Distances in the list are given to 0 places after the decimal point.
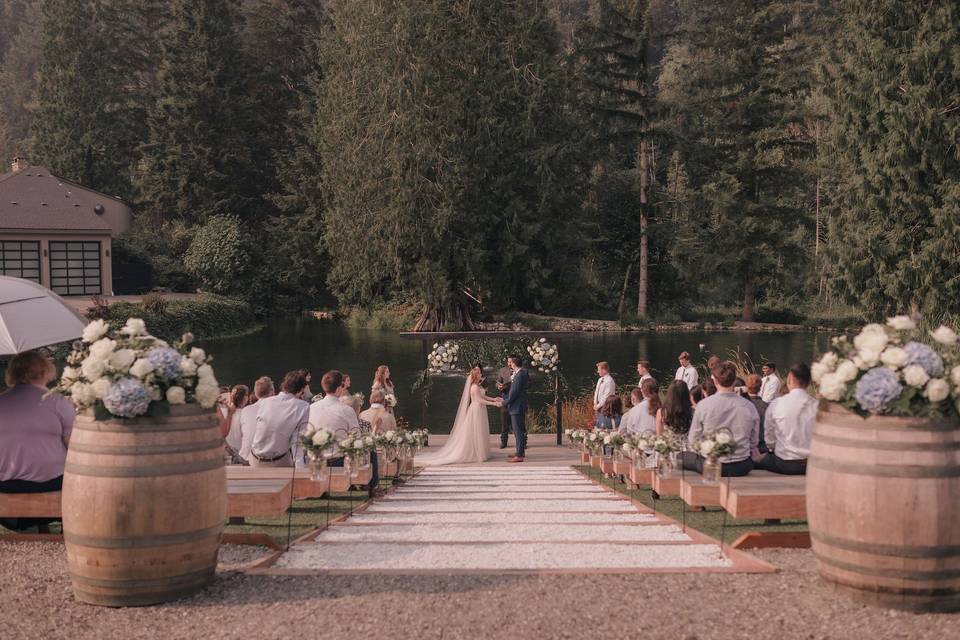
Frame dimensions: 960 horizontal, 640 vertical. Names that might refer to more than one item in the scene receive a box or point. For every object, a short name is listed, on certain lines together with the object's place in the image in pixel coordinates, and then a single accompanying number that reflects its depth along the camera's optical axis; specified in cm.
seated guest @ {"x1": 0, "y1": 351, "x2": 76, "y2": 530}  673
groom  1581
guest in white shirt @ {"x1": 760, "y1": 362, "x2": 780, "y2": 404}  1362
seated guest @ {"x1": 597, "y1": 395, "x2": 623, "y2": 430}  1412
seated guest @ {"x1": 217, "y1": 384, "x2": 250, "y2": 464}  1059
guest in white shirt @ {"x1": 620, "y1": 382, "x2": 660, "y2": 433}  1053
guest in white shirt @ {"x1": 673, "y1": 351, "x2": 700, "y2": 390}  1561
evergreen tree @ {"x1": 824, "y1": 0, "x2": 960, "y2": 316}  3266
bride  1616
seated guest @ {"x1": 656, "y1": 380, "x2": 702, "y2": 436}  891
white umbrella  668
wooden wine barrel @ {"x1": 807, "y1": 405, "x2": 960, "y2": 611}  453
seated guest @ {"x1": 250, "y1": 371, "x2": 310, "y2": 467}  918
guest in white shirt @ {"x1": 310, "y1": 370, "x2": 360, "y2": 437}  936
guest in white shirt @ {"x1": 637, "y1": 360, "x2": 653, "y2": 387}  1392
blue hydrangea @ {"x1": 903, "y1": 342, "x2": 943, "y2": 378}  480
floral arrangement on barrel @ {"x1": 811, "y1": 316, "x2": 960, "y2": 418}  466
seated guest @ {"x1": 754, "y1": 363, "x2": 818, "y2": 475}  800
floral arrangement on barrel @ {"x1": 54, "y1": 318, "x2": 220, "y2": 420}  494
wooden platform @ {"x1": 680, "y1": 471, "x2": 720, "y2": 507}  689
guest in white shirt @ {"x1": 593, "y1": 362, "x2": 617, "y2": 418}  1562
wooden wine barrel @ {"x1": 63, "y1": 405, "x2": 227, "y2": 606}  491
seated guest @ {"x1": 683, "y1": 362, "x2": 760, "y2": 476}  784
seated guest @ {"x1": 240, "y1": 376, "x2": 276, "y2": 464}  1009
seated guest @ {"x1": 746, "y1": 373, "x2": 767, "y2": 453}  1047
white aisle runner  555
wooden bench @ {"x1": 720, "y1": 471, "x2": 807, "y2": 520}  616
